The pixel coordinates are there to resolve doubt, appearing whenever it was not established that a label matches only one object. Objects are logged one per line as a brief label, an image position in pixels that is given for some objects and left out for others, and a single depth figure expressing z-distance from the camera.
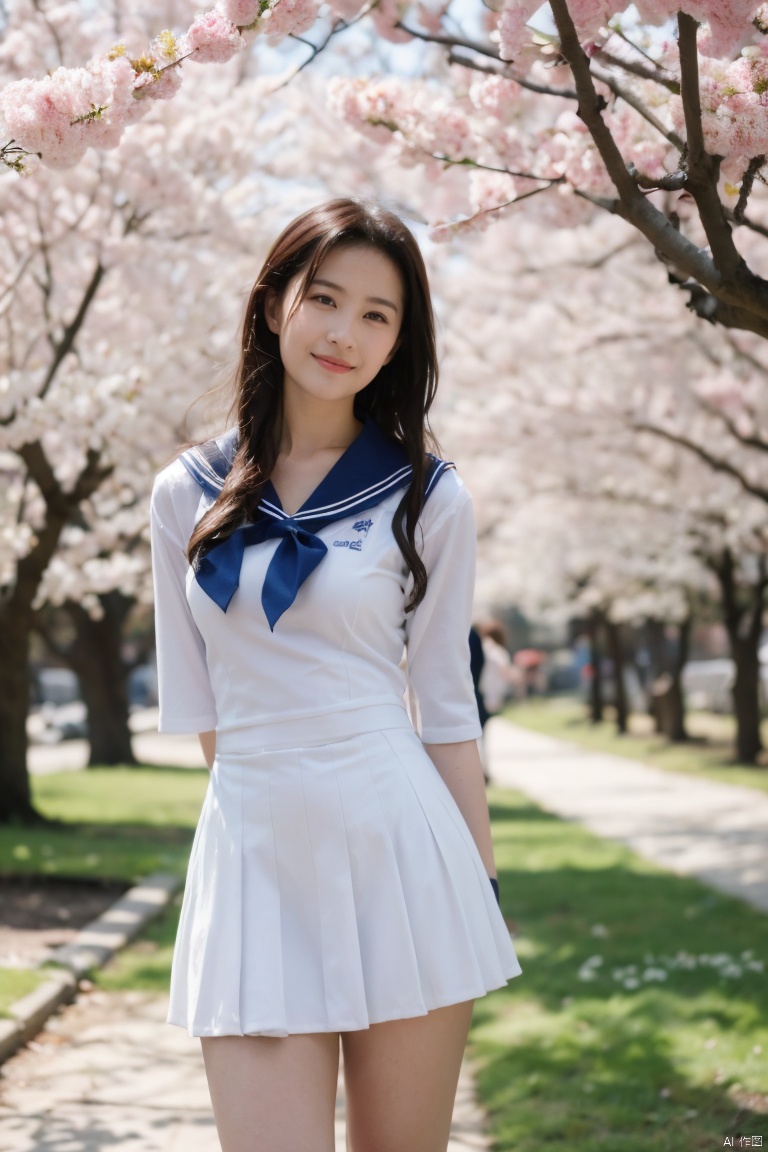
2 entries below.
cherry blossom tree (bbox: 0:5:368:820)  7.90
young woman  2.17
